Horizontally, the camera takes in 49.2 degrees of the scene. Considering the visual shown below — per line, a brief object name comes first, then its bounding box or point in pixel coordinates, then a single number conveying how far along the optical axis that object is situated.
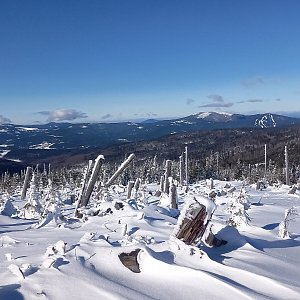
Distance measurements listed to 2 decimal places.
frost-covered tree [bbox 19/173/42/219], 9.58
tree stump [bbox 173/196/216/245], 4.86
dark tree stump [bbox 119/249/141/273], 4.17
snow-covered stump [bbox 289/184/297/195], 16.12
